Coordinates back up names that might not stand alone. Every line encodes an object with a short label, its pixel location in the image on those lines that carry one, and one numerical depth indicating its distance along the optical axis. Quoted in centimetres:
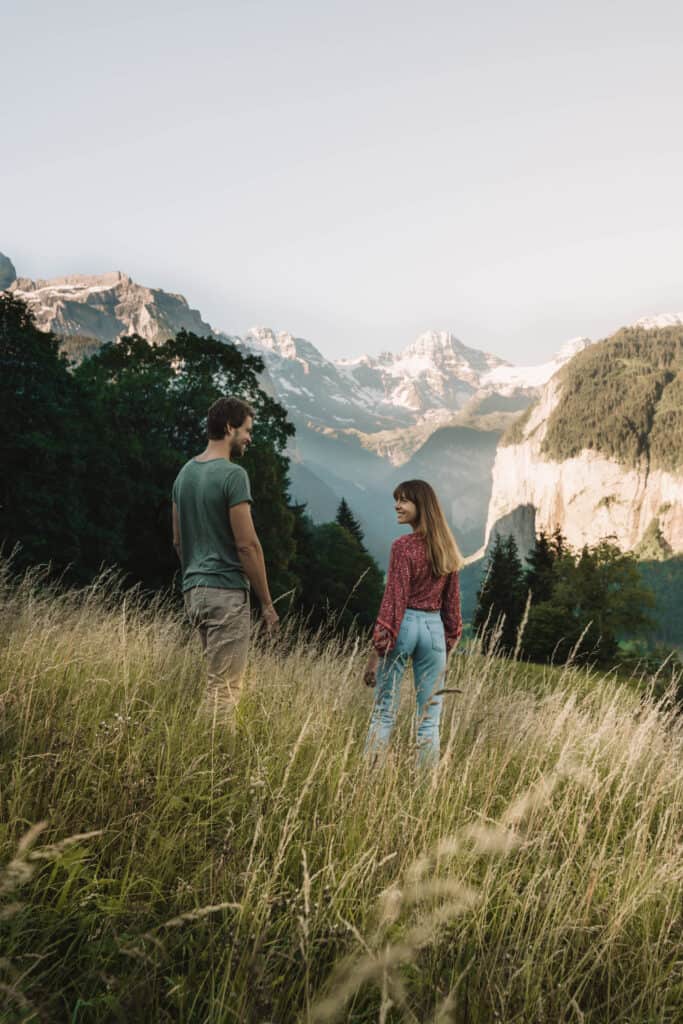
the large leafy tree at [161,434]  2564
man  424
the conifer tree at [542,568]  6819
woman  462
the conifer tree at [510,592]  5381
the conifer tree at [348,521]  6981
